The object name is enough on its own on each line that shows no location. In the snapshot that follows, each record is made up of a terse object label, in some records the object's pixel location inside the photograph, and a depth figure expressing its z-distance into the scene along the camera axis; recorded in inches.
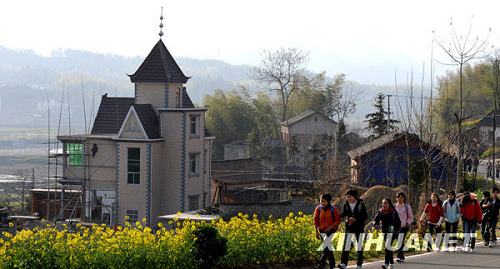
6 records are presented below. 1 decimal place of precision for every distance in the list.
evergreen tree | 3011.8
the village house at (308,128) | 3880.4
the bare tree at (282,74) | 3895.2
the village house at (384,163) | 1791.3
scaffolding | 2106.3
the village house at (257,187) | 1633.7
